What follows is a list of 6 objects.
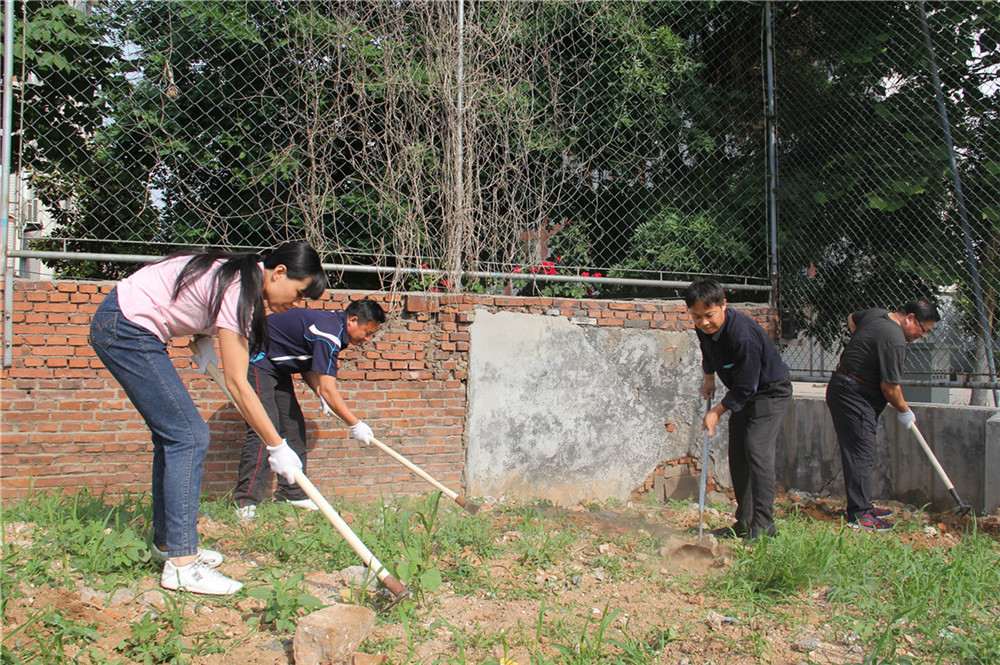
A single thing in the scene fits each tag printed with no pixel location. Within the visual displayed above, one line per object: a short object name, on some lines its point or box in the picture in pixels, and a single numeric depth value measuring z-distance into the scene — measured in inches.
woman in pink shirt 108.6
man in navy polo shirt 157.0
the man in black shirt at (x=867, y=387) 175.5
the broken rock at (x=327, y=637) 92.8
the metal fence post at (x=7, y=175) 155.6
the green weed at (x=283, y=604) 102.7
